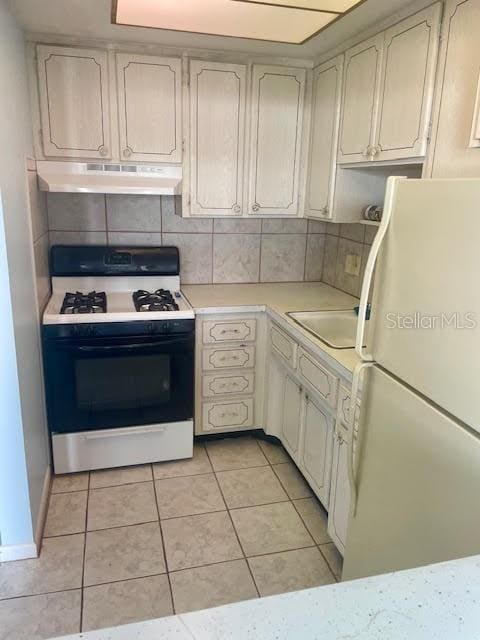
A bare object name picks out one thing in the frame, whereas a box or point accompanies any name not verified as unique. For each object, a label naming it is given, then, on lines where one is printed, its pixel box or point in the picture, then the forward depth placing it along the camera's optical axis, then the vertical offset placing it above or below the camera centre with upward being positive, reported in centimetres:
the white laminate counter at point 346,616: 63 -57
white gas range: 233 -85
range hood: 236 +8
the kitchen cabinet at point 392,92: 171 +44
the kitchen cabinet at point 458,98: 148 +34
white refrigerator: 105 -45
